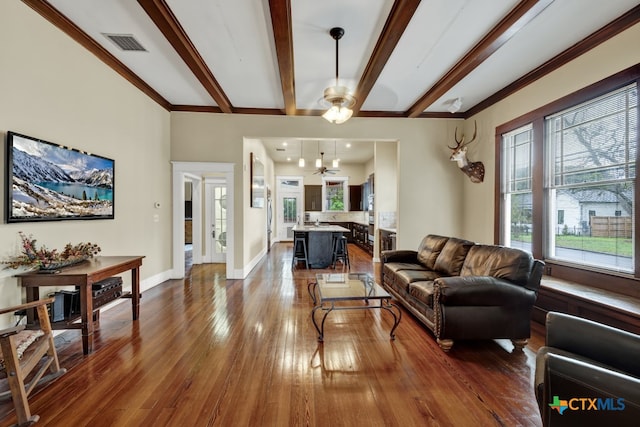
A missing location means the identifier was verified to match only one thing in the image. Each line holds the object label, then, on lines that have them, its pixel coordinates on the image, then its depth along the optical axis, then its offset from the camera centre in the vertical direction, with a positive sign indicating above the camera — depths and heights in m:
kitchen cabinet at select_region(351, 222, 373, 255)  8.13 -0.79
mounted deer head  4.89 +0.88
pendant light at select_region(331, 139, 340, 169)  7.68 +1.51
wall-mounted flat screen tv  2.33 +0.30
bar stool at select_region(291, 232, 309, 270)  6.02 -0.82
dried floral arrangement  2.33 -0.39
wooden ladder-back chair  1.61 -0.94
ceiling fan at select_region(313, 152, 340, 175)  8.09 +1.27
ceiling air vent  2.99 +1.90
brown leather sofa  2.49 -0.81
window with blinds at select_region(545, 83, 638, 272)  2.74 +0.36
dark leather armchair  1.07 -0.73
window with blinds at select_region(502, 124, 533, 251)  3.98 +0.37
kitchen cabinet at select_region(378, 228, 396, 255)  6.02 -0.62
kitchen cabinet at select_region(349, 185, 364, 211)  10.41 +0.59
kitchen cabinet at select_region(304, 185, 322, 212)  10.54 +0.56
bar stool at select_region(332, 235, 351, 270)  6.19 -0.83
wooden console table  2.33 -0.60
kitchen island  6.04 -0.73
